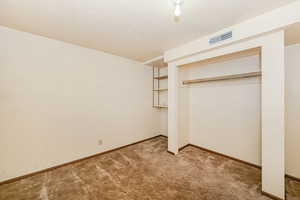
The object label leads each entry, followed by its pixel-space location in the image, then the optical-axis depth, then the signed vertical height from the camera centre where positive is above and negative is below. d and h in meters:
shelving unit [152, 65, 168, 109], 4.03 +0.36
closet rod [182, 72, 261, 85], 2.08 +0.46
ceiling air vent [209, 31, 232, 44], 1.86 +1.02
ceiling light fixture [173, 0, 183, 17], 1.29 +1.10
